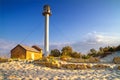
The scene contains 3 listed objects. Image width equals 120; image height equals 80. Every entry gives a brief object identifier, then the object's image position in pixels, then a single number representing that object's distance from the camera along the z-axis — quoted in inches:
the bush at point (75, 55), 436.7
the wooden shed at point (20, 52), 381.1
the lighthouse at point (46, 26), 481.0
